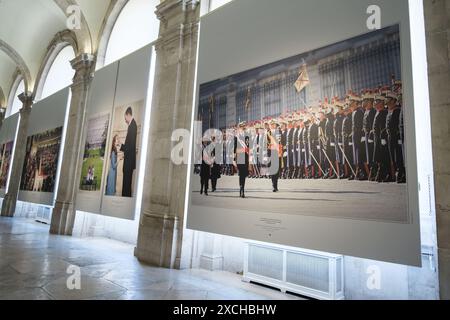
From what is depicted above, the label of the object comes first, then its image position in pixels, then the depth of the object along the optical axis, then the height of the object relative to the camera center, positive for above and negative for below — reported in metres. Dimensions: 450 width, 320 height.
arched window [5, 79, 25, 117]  15.42 +4.94
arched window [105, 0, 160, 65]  7.66 +4.67
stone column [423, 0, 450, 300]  2.79 +1.04
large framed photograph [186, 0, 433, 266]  3.15 +0.98
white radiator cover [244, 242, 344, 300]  3.74 -0.83
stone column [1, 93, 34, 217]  12.55 +1.53
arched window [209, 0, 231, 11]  5.87 +3.97
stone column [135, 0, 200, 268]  5.13 +1.29
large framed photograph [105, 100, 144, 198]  6.48 +1.13
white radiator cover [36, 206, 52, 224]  10.93 -0.68
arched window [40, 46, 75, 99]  11.26 +4.84
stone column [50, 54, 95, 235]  8.45 +1.41
